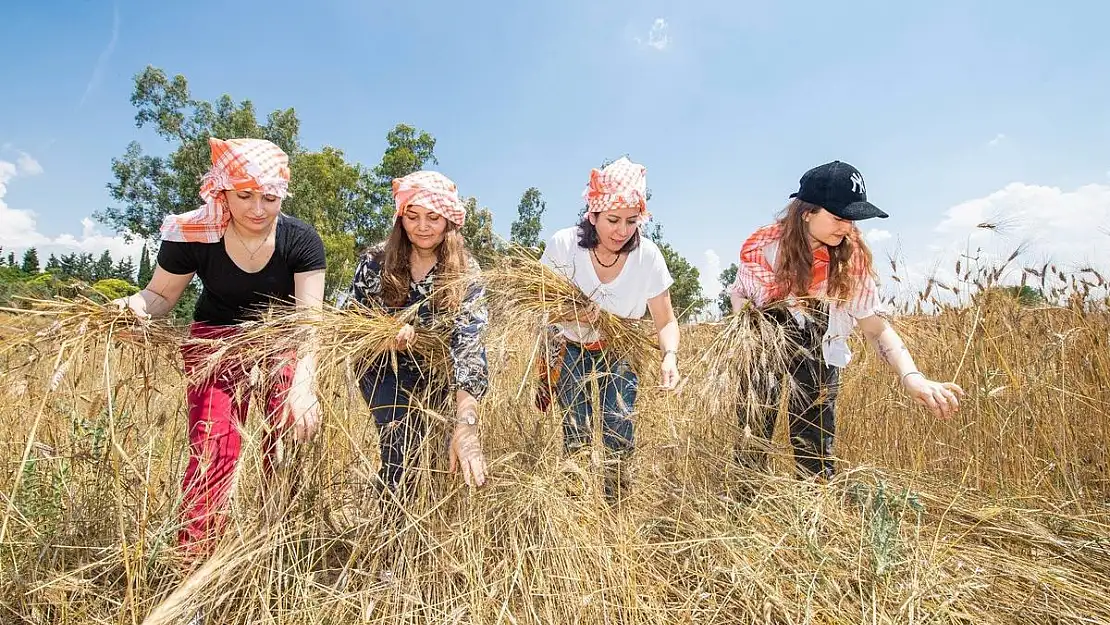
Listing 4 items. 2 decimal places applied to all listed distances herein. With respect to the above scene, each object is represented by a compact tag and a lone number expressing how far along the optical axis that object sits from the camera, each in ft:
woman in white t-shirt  6.64
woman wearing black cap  6.55
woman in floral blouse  5.87
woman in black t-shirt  5.49
